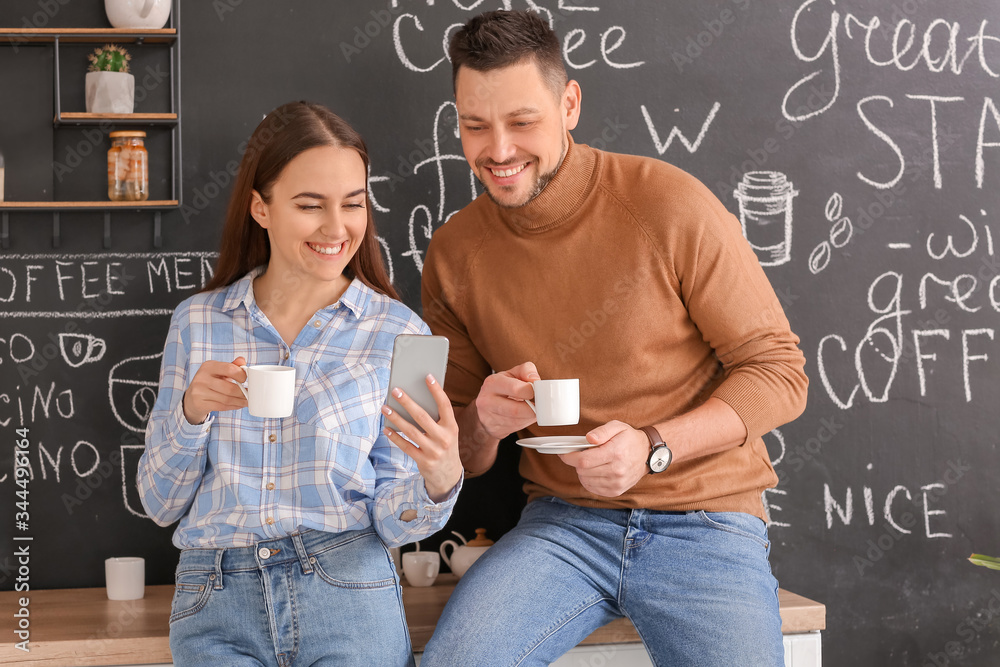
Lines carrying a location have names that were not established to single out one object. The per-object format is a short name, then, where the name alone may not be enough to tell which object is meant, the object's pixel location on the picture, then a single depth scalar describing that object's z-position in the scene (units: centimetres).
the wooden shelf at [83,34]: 205
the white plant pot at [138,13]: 206
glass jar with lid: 210
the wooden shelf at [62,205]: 206
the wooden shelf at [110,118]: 204
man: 166
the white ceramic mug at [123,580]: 206
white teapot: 215
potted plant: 208
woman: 155
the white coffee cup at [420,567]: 214
